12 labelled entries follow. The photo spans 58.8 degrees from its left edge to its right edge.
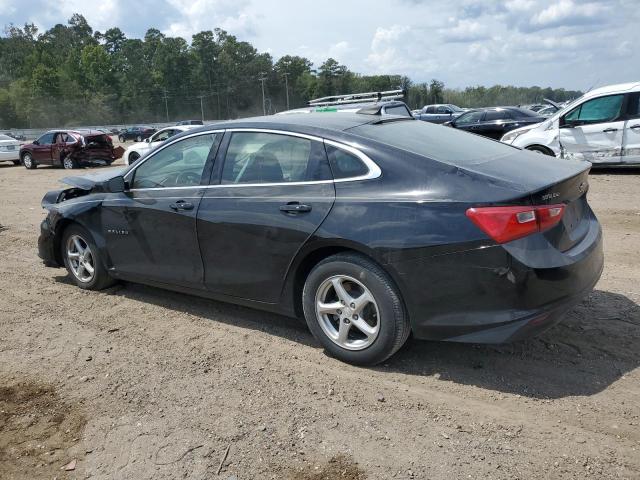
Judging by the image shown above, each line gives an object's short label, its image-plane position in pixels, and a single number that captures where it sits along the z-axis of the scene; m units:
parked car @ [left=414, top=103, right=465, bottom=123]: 34.55
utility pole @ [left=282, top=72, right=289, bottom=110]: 104.19
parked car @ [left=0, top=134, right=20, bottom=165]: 23.88
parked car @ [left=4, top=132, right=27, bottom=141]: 56.06
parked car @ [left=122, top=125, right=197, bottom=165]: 19.41
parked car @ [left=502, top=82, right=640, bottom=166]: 11.76
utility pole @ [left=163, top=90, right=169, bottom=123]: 93.81
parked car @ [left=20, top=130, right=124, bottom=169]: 21.19
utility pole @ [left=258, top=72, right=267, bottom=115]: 96.89
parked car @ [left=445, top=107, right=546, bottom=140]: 18.09
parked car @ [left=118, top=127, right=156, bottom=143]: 53.19
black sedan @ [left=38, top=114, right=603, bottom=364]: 3.25
